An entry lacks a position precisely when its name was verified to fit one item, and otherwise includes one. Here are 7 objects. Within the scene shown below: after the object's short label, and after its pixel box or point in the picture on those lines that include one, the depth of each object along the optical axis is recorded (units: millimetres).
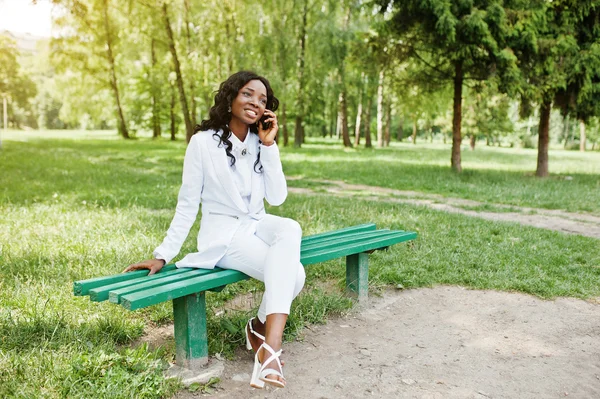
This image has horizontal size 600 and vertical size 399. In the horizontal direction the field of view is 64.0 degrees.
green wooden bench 2512
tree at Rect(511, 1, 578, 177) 11906
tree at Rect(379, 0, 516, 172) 11406
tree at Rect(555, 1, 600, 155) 12180
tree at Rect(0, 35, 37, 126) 45806
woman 2896
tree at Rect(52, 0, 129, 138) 30078
